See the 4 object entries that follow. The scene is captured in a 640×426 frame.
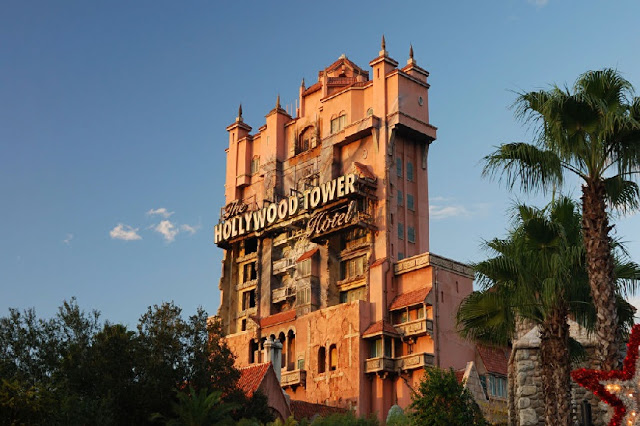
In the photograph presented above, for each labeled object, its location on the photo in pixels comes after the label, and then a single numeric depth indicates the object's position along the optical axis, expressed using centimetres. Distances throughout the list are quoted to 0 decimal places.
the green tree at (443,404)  2759
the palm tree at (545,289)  2378
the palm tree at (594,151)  2131
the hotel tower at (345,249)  6062
